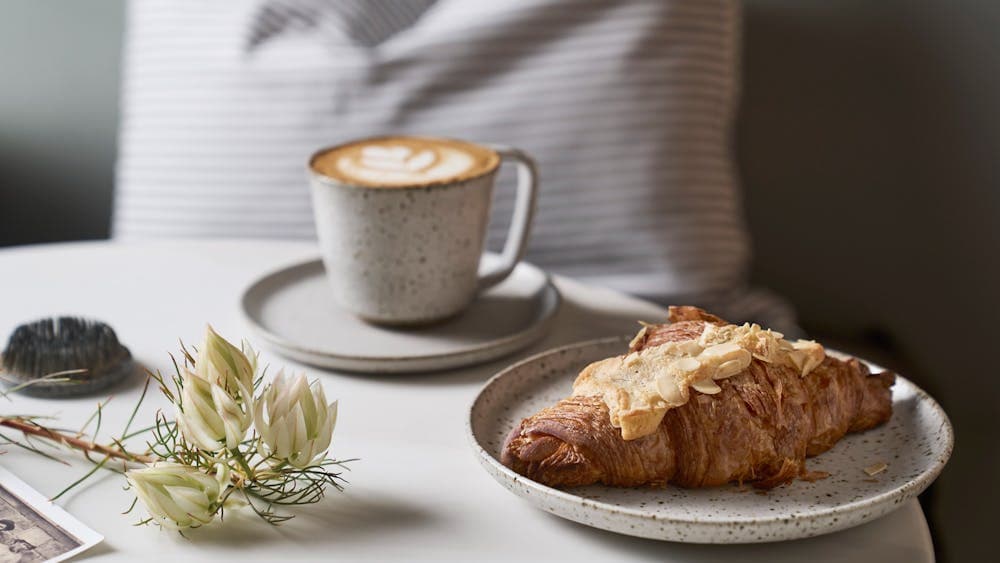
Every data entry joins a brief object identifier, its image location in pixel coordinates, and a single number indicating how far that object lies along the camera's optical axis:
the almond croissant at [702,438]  0.70
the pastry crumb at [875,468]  0.73
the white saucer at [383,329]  0.96
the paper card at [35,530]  0.69
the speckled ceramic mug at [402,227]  0.99
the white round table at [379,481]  0.69
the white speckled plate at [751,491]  0.64
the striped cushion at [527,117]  1.48
